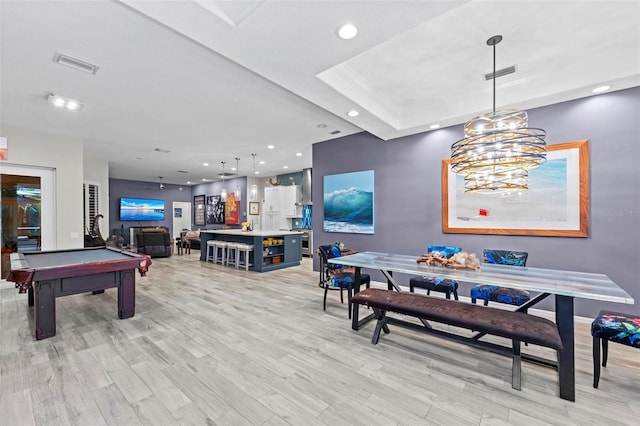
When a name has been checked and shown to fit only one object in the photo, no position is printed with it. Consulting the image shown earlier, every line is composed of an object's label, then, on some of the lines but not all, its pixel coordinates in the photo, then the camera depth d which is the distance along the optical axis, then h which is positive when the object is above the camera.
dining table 1.91 -0.59
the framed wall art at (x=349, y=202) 5.20 +0.20
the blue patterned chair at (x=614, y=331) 1.91 -0.90
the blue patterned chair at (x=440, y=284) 3.30 -0.92
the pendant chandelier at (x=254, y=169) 7.30 +1.53
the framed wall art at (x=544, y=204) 3.33 +0.10
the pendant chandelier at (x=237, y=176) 7.52 +1.48
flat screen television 11.13 +0.20
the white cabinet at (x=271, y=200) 9.73 +0.49
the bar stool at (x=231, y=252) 6.89 -1.10
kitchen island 6.39 -0.90
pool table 2.77 -0.73
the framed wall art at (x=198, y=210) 12.33 +0.15
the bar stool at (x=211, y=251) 7.57 -1.16
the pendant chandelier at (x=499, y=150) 2.26 +0.55
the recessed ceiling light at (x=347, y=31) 2.05 +1.45
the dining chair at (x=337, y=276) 3.52 -0.89
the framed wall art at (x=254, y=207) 10.39 +0.23
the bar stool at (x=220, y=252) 7.25 -1.13
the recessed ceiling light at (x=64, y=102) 3.58 +1.59
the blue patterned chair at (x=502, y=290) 2.85 -0.90
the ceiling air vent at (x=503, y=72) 3.03 +1.65
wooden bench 1.96 -0.90
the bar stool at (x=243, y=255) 6.51 -1.09
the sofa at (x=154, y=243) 8.25 -0.92
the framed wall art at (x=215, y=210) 11.34 +0.14
